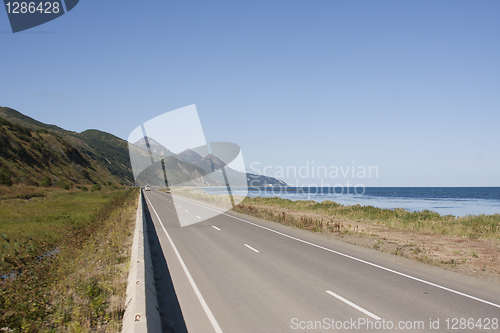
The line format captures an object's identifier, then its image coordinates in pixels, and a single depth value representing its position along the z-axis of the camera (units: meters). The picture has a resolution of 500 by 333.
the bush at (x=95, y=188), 68.24
